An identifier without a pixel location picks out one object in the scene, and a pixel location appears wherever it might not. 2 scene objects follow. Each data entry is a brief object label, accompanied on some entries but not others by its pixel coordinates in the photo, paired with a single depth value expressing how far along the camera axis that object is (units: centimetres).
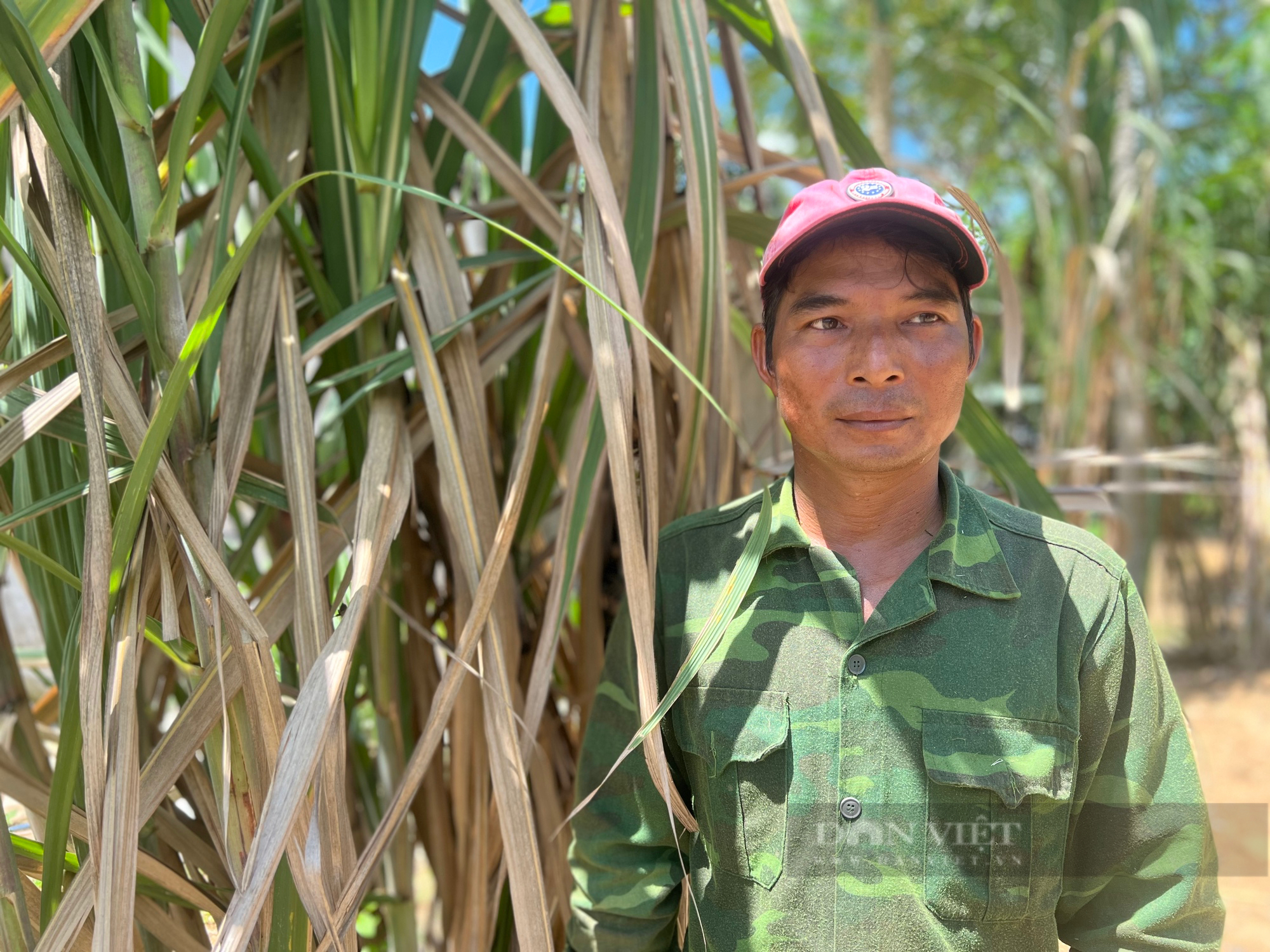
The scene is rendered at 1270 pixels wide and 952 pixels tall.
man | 87
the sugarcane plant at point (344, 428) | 82
